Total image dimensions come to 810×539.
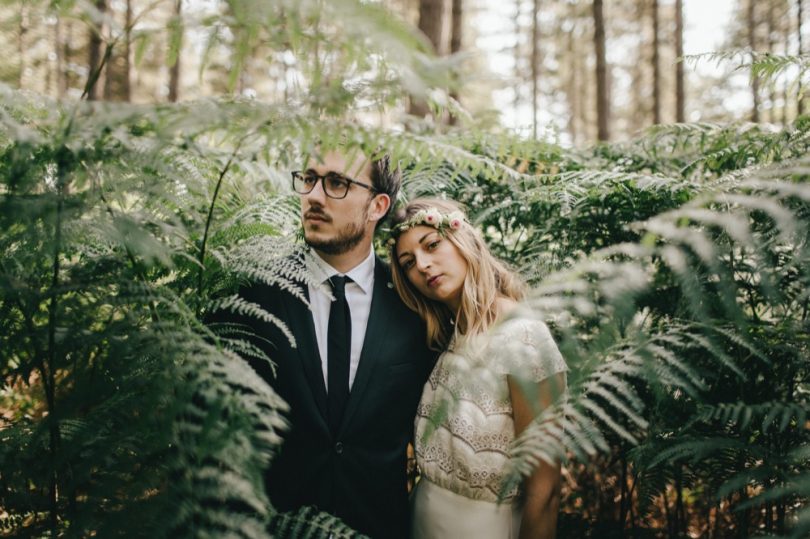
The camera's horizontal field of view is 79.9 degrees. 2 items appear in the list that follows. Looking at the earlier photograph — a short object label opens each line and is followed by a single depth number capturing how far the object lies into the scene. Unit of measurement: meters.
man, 2.15
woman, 2.14
